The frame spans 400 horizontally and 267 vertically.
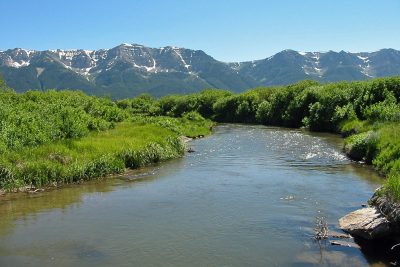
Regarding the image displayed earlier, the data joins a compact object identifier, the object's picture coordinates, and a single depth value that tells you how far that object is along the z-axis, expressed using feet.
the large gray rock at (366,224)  62.03
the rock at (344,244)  62.08
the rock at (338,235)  65.16
